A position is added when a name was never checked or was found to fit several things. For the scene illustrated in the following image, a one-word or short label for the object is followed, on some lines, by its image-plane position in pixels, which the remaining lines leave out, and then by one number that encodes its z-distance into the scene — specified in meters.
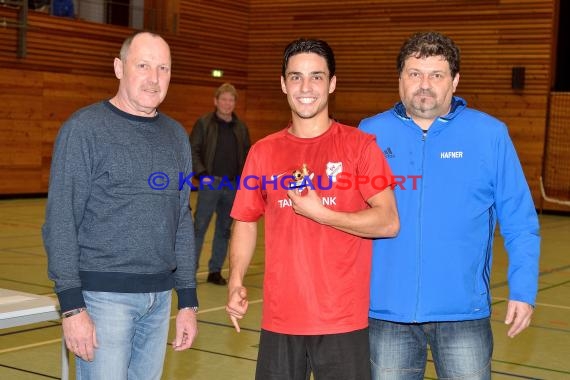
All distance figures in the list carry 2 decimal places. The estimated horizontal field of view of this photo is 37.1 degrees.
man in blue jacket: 3.02
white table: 3.57
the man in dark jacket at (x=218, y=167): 8.53
